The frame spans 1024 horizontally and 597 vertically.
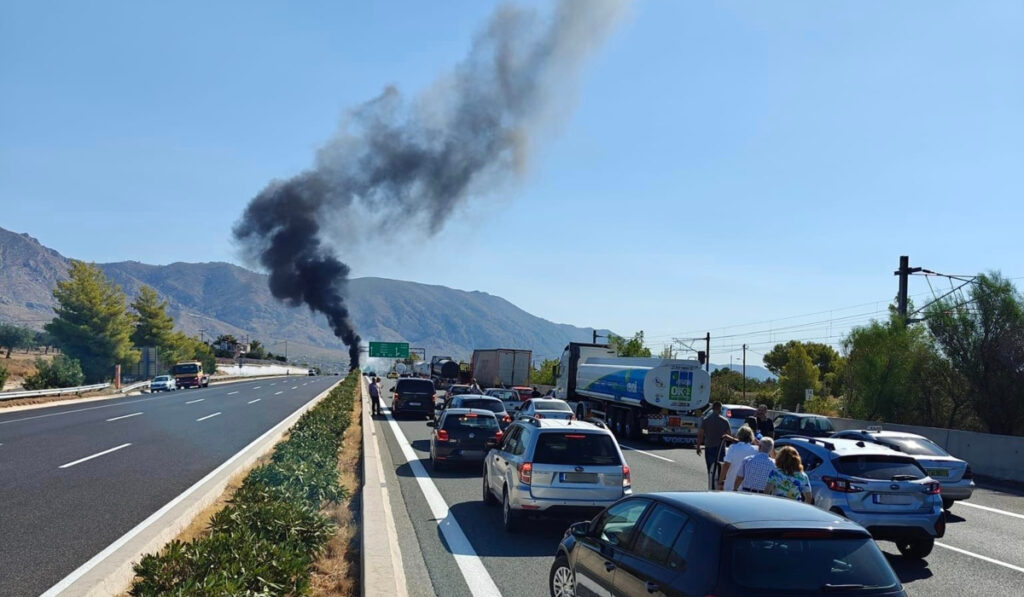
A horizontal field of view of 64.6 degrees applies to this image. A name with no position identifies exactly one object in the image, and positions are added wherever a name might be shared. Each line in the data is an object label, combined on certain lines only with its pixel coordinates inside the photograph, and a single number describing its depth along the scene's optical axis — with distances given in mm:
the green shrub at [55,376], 47444
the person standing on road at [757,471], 9562
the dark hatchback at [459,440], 17703
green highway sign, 112812
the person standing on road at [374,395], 34812
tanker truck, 28469
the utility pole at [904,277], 32250
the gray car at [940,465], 14906
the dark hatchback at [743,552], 4816
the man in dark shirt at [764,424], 21278
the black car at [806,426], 25906
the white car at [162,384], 59375
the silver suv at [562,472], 10789
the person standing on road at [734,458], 10125
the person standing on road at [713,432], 14234
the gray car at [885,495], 9828
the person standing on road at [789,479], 8953
